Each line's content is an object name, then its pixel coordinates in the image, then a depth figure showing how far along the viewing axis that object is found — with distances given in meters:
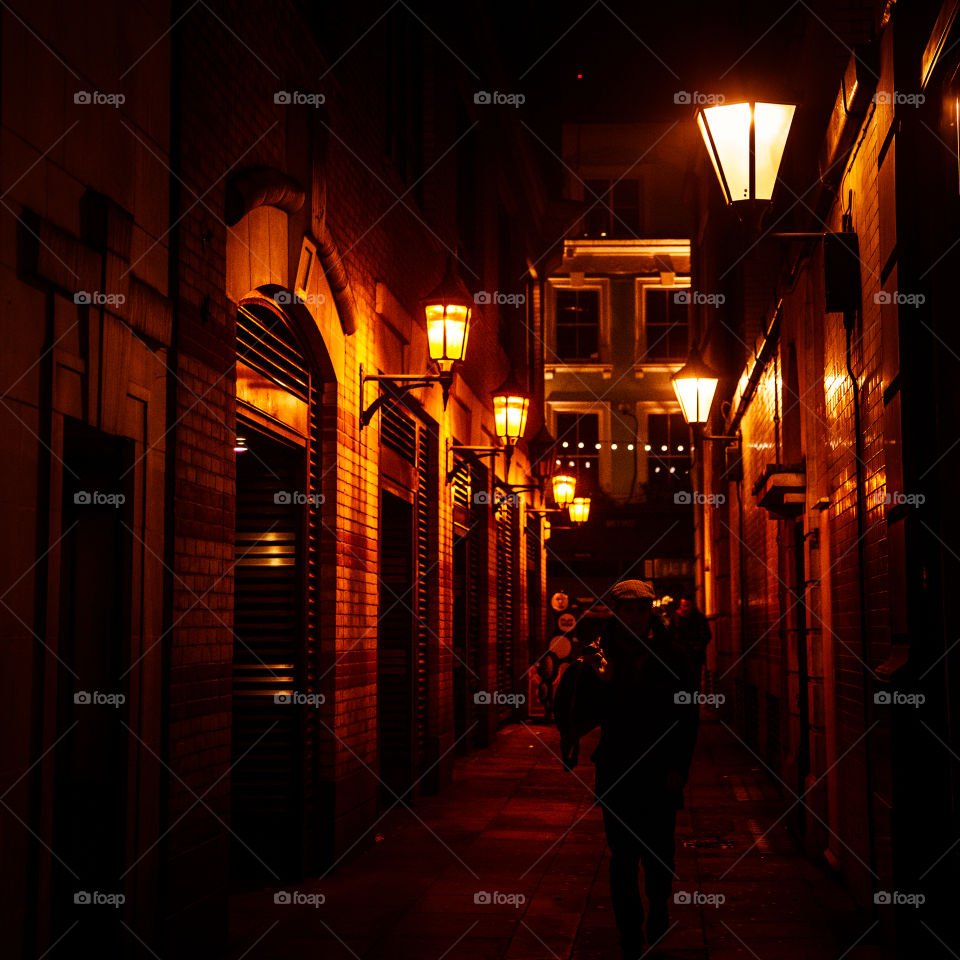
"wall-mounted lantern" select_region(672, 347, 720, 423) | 14.09
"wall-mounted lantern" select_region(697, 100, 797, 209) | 7.43
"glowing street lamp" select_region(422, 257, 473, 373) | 11.38
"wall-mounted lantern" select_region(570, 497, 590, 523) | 24.96
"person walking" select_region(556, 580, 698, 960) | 6.64
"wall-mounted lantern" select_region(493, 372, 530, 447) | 16.00
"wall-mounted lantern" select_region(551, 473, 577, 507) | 24.16
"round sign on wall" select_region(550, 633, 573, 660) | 21.39
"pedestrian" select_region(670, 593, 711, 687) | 20.69
